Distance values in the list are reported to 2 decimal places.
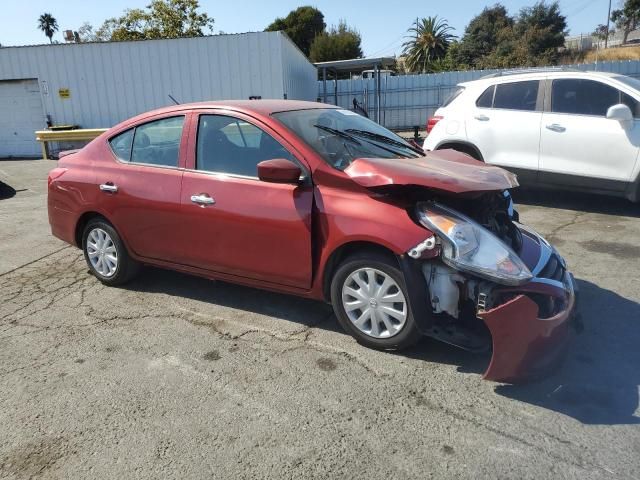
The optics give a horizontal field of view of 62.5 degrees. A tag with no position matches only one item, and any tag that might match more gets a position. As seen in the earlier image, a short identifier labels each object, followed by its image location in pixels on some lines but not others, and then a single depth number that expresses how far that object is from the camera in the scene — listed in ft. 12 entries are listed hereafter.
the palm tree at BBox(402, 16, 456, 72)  179.11
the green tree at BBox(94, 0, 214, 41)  122.42
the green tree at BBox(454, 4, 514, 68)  173.68
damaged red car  10.05
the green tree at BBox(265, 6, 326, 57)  202.18
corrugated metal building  51.01
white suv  21.49
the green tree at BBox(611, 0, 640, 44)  201.28
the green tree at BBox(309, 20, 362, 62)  184.14
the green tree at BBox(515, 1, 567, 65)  154.71
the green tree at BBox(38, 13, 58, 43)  277.44
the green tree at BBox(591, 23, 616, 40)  269.95
